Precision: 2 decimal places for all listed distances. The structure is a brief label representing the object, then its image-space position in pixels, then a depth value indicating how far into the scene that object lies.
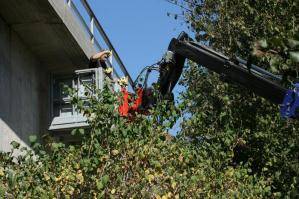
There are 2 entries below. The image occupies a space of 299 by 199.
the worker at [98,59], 15.40
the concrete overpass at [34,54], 14.38
